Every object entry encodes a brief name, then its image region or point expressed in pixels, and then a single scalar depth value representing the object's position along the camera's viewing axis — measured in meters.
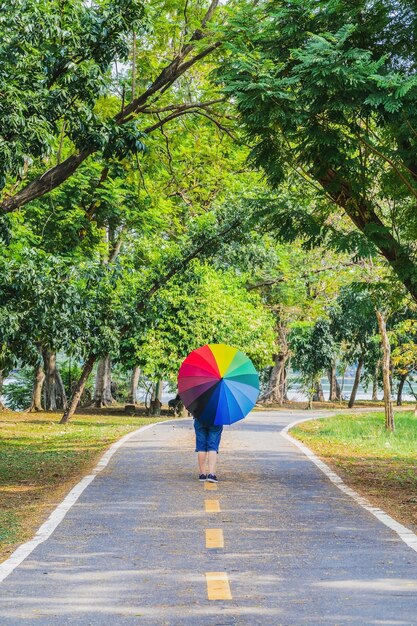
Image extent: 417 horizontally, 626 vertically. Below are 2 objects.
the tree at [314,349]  53.81
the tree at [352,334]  52.66
